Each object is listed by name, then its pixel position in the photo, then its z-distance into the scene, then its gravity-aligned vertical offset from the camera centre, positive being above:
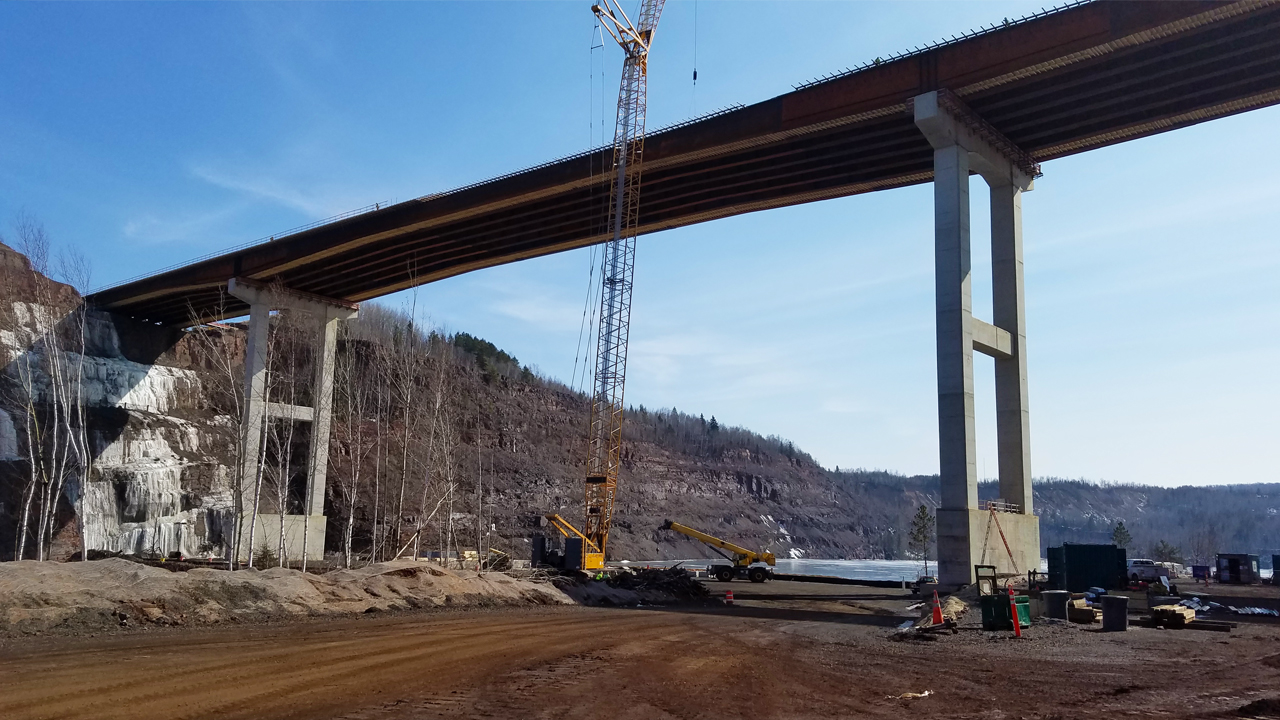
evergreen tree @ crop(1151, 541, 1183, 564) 99.03 -6.28
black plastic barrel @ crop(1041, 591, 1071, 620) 23.28 -2.84
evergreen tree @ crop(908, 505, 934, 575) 77.71 -3.34
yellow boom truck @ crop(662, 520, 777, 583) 51.39 -4.57
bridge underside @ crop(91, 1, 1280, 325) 28.28 +14.41
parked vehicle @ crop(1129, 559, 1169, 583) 43.69 -3.82
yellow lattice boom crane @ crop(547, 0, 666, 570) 43.72 +6.03
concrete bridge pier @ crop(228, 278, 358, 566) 53.16 +4.01
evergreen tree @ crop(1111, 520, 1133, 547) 102.69 -4.42
